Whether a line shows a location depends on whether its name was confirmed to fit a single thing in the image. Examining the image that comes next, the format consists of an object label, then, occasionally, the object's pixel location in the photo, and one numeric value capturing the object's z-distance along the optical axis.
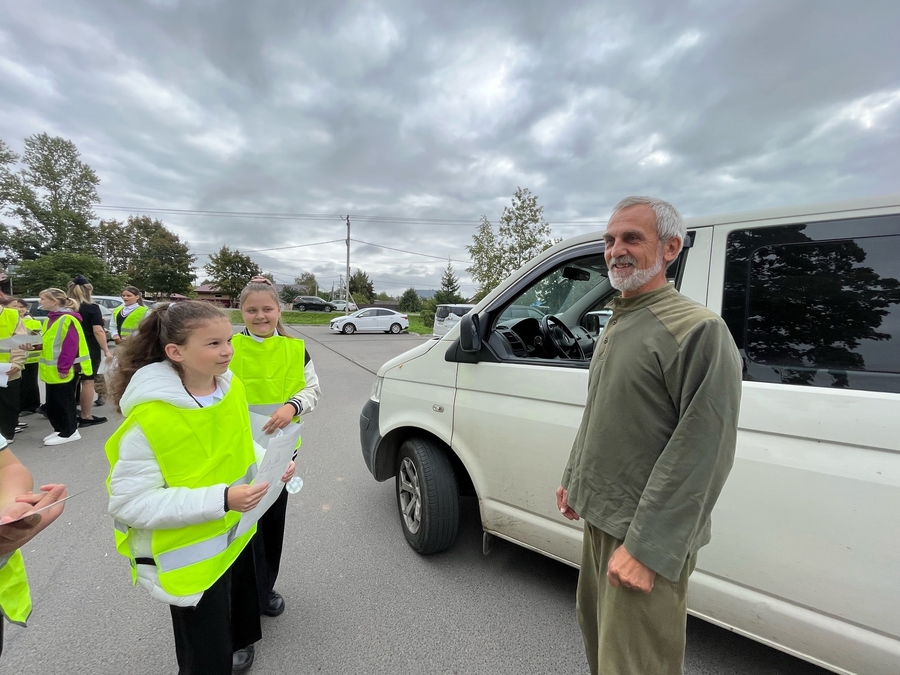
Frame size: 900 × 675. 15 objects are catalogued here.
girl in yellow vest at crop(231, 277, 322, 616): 2.05
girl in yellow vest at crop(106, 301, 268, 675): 1.25
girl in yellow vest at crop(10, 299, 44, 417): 5.27
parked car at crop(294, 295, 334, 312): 46.78
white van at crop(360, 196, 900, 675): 1.35
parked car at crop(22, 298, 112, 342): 11.36
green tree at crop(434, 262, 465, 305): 34.75
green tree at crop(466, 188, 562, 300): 22.97
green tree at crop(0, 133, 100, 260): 33.25
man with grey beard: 1.06
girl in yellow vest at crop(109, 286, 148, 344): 6.30
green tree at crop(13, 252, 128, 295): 26.91
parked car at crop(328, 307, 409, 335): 23.47
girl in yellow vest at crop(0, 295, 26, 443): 4.32
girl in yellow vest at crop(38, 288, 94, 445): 4.66
